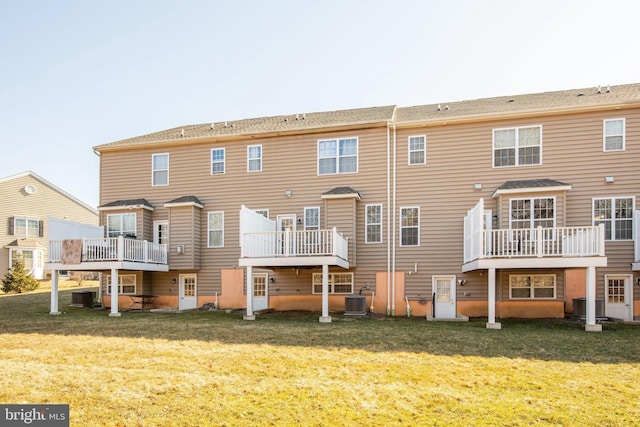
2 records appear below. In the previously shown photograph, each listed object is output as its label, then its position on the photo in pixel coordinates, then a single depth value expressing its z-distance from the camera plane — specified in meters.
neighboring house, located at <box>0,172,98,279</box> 27.73
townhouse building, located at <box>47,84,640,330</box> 14.53
